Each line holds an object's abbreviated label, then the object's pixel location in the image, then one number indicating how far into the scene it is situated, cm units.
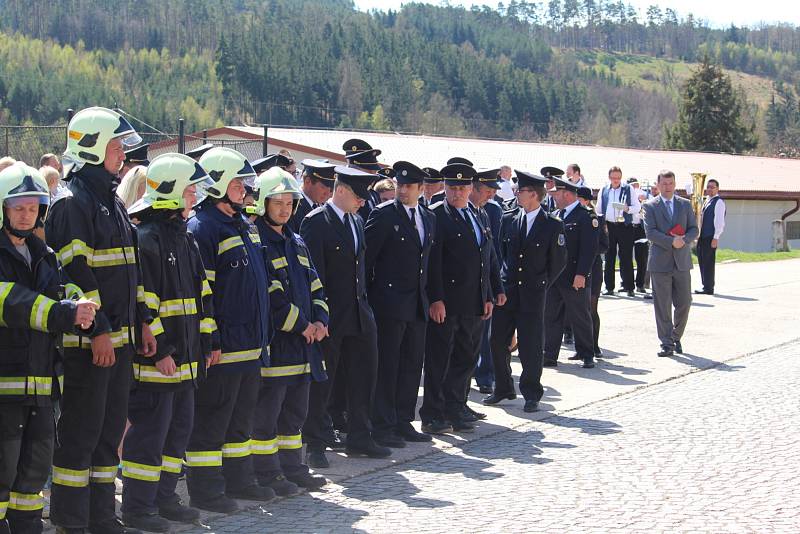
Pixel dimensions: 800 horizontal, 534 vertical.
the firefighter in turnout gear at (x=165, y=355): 643
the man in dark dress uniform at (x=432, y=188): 1068
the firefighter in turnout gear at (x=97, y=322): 607
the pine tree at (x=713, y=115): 7492
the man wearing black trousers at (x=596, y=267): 1370
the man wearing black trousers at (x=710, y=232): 2116
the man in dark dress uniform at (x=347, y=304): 834
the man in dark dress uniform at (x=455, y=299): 961
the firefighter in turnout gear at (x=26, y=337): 551
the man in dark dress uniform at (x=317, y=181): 891
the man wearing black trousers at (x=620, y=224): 2042
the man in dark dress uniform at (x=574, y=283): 1291
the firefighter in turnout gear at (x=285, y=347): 741
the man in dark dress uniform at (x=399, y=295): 898
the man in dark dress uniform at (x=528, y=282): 1051
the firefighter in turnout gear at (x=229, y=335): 698
